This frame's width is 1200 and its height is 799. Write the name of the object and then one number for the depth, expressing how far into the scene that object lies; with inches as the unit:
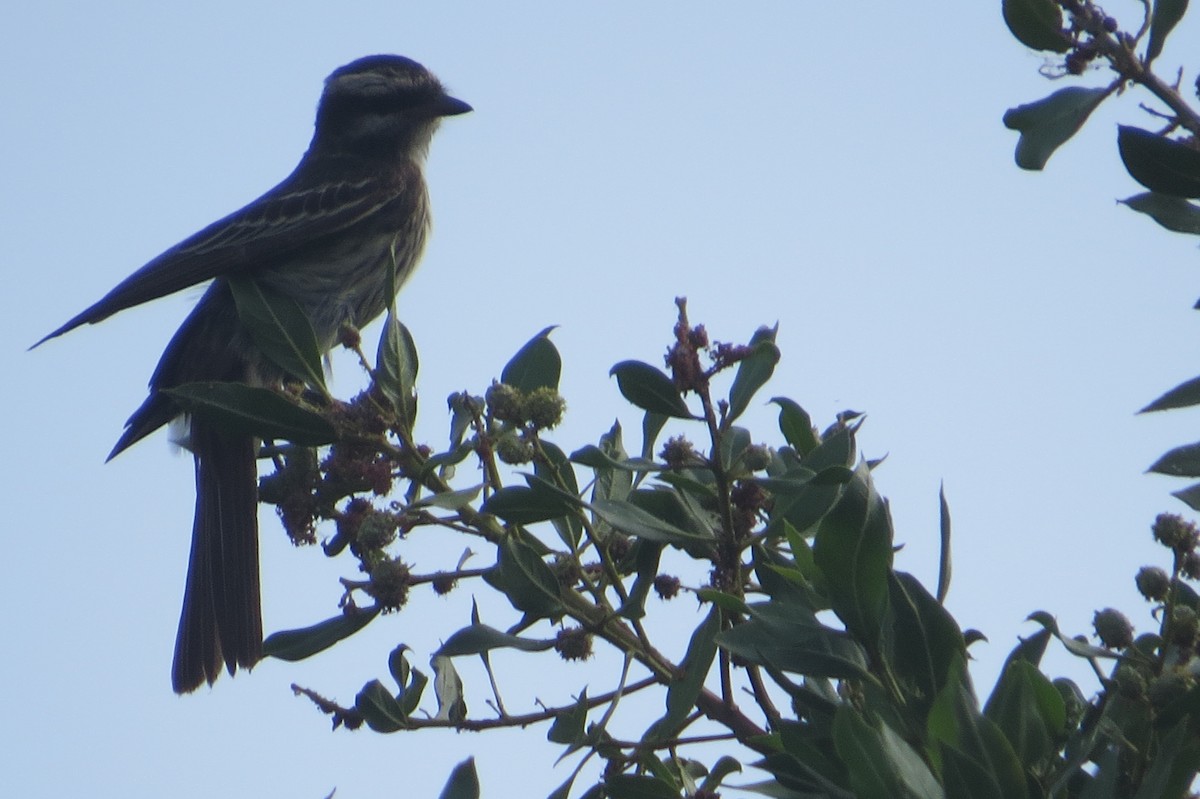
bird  433.7
